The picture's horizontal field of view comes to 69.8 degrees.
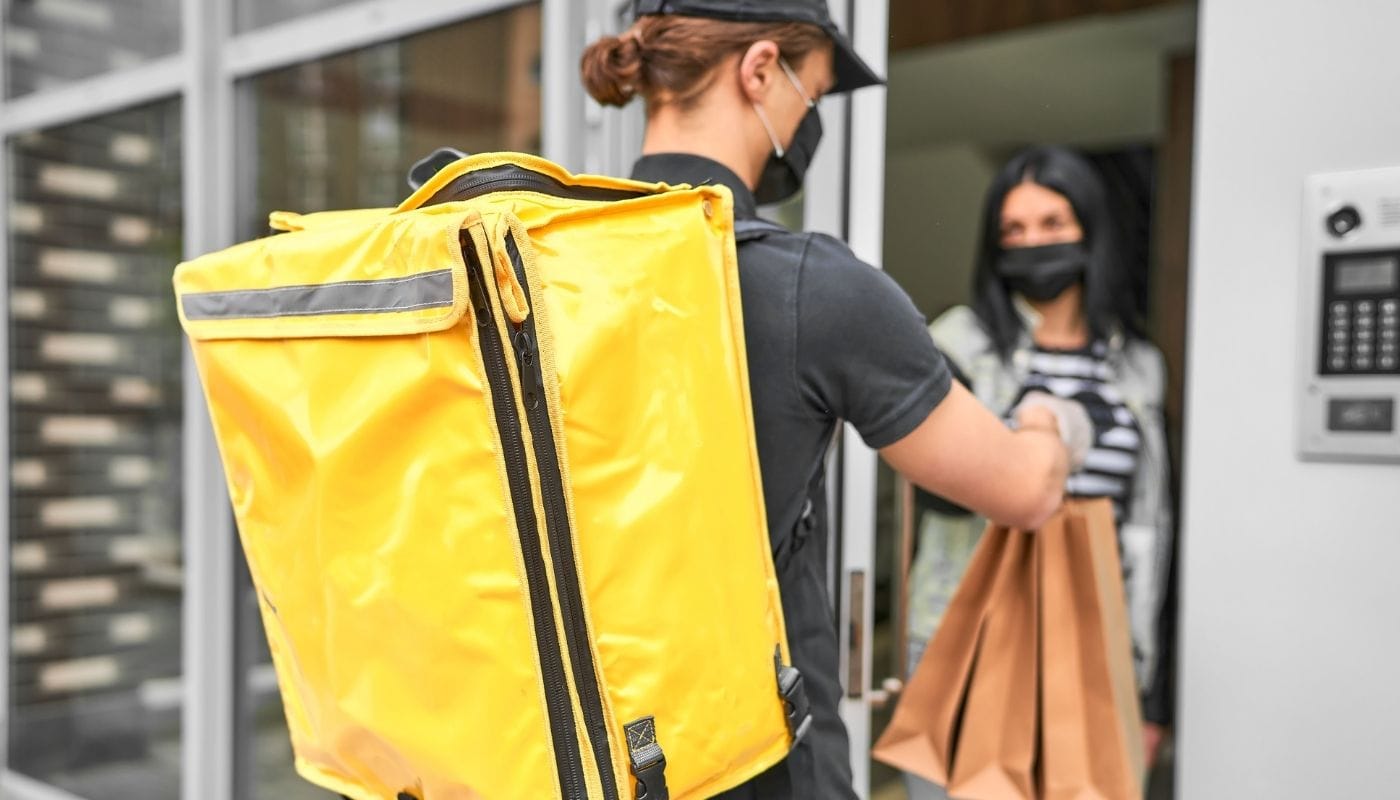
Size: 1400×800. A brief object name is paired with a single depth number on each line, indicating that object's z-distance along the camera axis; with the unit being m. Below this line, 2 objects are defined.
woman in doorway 1.68
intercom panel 1.13
